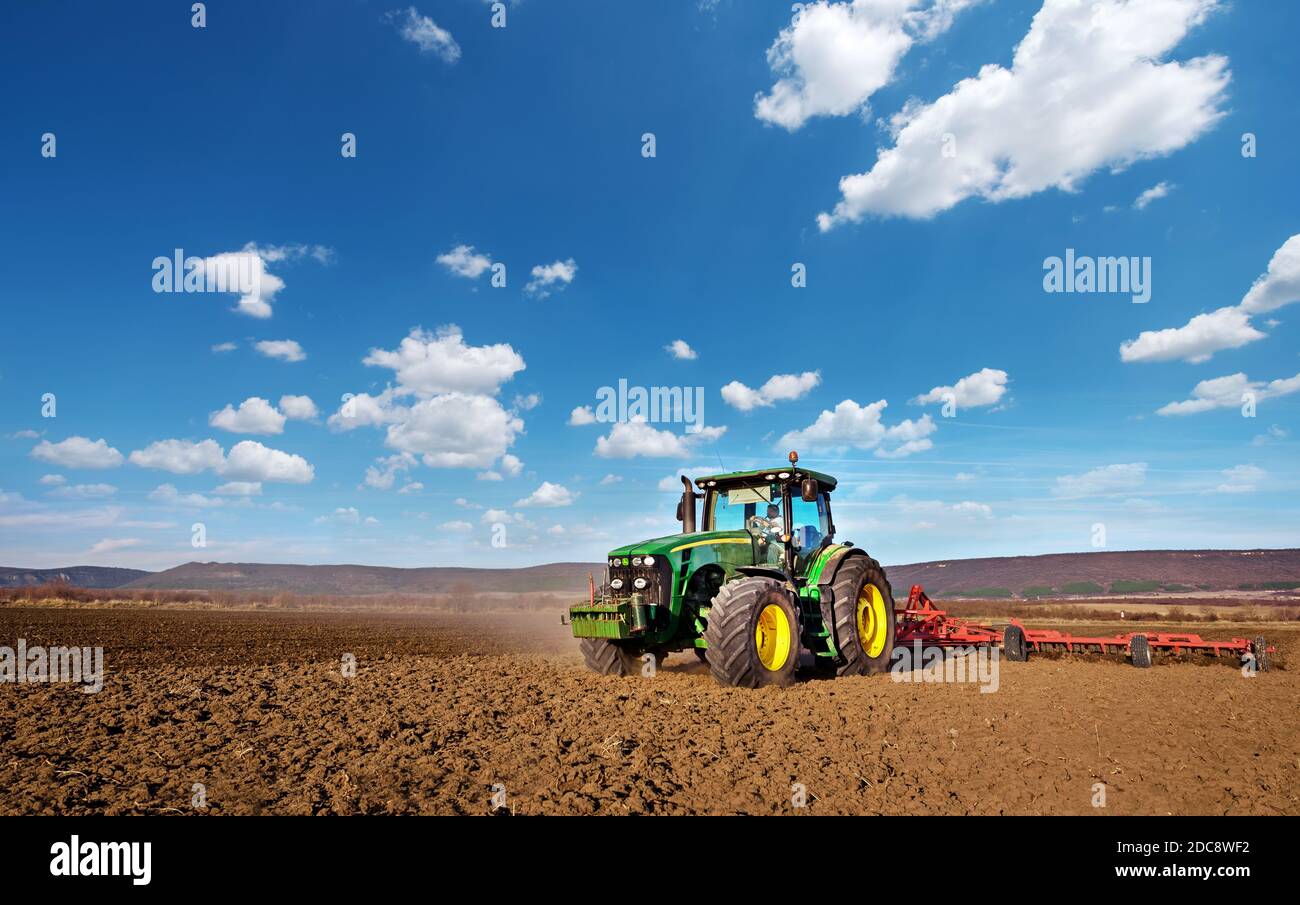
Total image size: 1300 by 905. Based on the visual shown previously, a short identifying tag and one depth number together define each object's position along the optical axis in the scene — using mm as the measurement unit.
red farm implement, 12359
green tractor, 8922
